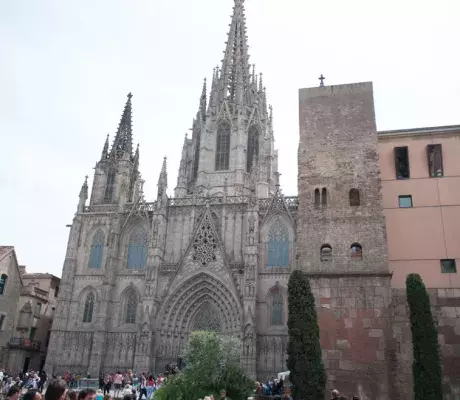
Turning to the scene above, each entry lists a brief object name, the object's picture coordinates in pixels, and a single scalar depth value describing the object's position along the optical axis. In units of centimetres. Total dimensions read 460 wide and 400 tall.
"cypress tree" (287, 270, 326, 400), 1430
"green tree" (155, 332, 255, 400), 1596
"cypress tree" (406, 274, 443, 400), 1371
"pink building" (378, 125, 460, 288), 1730
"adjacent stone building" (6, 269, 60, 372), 3572
